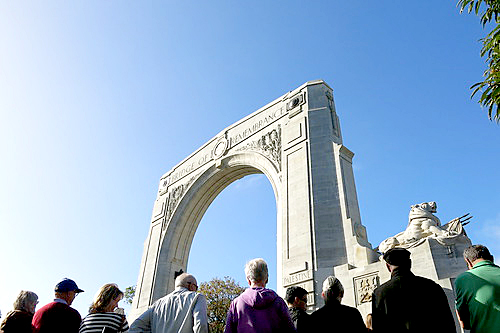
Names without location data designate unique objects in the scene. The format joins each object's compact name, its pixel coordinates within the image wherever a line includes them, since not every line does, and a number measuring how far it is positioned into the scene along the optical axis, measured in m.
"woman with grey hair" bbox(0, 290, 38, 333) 3.48
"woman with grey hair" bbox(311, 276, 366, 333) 2.86
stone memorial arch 10.03
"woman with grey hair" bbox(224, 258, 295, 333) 2.82
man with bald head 3.01
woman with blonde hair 3.11
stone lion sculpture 7.37
